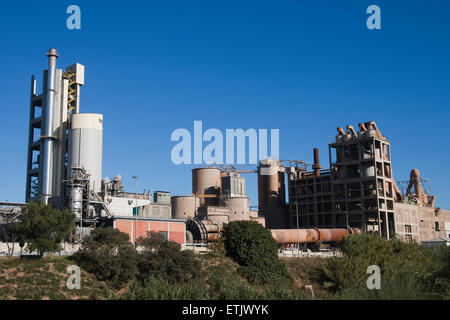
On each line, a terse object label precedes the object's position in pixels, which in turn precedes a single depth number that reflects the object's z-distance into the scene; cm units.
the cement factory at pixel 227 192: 7062
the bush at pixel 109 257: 4584
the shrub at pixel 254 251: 5950
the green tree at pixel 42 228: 4769
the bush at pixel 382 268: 2623
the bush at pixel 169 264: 4775
